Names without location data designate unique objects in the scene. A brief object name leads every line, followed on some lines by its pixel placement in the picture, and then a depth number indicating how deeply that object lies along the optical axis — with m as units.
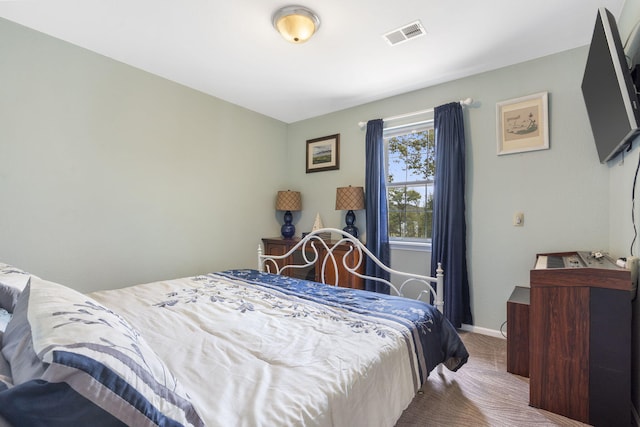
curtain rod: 2.67
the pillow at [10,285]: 1.03
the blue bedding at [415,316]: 1.44
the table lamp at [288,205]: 3.81
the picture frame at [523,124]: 2.39
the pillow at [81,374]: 0.47
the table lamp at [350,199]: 3.22
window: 3.07
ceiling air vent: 2.08
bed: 0.51
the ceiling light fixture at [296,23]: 1.91
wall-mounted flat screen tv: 1.36
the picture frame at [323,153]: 3.68
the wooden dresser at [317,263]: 3.12
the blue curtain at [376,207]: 3.15
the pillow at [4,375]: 0.53
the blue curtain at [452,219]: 2.65
